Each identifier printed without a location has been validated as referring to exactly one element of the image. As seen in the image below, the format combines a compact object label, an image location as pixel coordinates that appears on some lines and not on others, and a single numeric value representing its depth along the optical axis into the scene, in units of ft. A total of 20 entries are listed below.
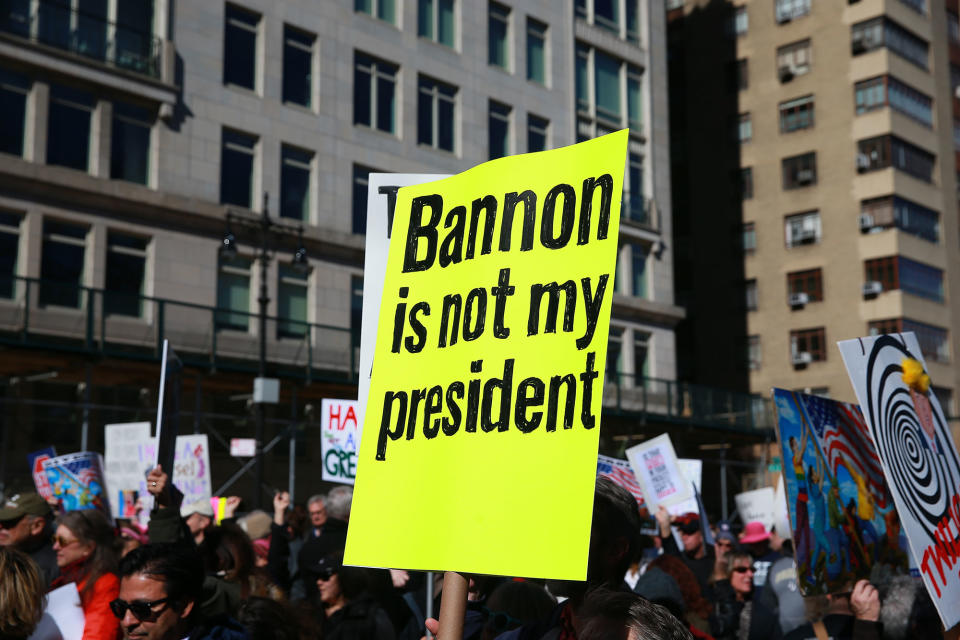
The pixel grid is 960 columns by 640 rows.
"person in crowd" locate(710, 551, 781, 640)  24.18
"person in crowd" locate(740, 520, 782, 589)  34.17
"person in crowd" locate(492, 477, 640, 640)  11.32
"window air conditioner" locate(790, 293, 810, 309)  166.09
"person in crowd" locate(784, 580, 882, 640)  16.84
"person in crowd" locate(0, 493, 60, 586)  20.36
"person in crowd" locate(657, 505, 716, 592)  29.73
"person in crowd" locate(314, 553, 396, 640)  18.75
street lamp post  75.72
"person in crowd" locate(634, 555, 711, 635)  21.34
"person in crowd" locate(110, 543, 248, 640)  13.62
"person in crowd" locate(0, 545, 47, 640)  14.65
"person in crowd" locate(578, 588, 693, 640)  9.75
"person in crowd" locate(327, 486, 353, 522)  25.79
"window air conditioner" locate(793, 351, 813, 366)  164.04
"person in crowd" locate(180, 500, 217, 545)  27.30
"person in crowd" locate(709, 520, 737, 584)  29.78
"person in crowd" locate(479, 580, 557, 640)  15.53
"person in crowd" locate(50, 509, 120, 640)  17.88
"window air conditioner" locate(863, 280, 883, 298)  159.12
